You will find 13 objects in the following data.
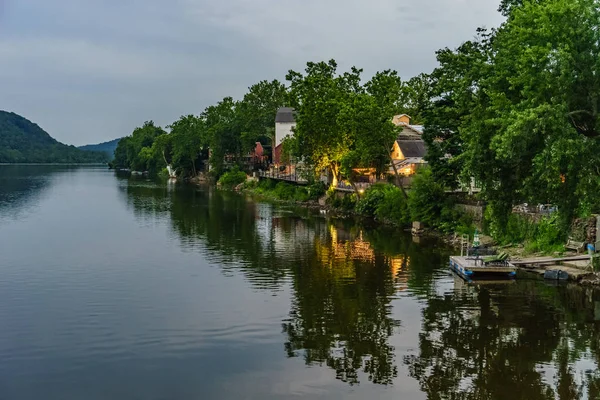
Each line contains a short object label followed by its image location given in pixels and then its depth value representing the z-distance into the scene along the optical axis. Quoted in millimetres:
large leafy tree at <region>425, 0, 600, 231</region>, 26750
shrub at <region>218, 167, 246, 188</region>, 118650
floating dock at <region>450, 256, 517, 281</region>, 33844
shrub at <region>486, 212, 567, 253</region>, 37750
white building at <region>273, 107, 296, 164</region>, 125312
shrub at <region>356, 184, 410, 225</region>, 58875
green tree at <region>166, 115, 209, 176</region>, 146500
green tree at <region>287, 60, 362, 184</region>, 73938
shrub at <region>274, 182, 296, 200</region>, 91375
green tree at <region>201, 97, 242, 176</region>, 126125
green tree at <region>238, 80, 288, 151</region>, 132875
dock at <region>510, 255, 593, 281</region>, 33219
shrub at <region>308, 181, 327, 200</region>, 83500
